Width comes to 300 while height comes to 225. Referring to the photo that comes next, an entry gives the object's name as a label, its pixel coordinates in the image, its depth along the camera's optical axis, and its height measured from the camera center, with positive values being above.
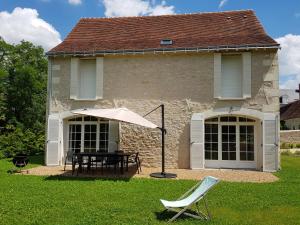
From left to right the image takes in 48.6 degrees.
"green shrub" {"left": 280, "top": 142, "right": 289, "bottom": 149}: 26.13 -1.12
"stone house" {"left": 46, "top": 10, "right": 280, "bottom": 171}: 13.88 +1.56
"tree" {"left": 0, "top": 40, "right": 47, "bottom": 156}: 27.34 +3.75
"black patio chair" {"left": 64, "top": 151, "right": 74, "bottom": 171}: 14.40 -1.15
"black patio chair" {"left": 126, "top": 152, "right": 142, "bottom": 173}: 12.87 -1.23
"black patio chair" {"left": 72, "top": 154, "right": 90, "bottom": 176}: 11.69 -1.07
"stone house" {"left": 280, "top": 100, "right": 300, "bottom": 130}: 42.59 +2.04
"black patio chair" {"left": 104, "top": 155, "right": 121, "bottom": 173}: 11.55 -1.05
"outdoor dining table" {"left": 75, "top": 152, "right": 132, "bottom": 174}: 11.02 -0.83
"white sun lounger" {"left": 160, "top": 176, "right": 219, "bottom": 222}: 6.00 -1.33
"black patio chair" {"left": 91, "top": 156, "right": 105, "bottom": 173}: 11.67 -1.07
